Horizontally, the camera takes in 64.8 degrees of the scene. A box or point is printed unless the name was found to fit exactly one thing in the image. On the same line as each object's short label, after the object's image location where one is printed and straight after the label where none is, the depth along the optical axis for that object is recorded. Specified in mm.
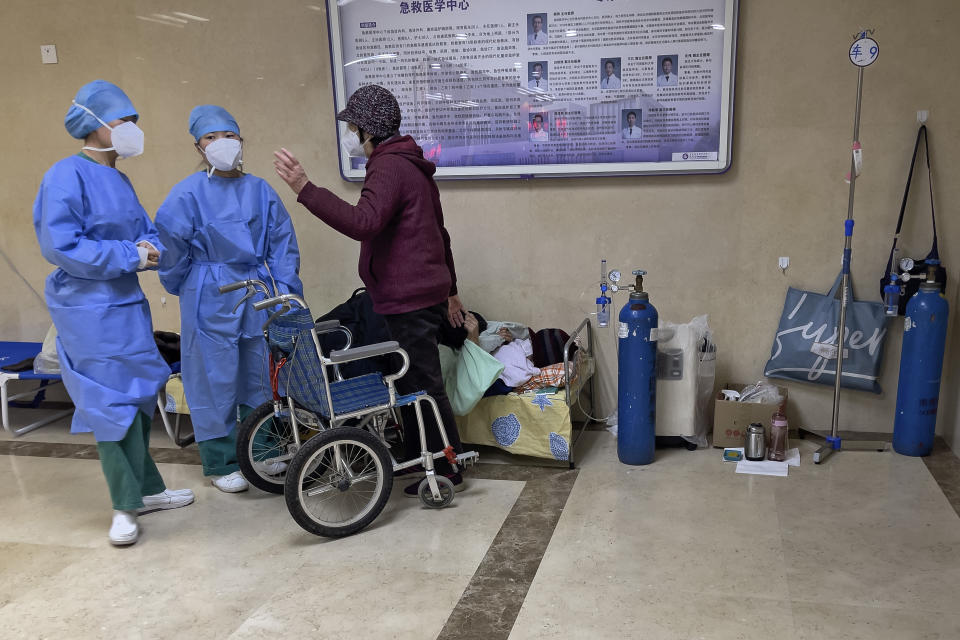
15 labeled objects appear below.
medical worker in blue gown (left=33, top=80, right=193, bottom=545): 2508
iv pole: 3064
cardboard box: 3326
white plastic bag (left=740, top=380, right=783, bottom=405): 3400
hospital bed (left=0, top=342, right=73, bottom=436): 3840
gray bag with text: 3396
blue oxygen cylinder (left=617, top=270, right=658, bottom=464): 3162
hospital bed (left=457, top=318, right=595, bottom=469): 3170
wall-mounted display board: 3379
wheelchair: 2547
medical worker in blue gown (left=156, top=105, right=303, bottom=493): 2877
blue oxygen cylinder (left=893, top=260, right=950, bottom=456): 3154
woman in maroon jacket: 2764
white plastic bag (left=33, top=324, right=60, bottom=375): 3828
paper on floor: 3129
